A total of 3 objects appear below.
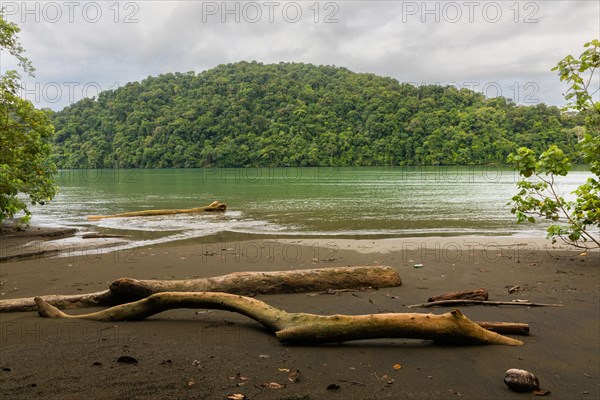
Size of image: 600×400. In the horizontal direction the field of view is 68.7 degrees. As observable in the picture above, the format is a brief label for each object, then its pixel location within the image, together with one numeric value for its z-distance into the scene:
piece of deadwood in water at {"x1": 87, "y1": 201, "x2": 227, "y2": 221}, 25.98
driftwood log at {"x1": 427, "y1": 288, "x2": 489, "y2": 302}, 7.01
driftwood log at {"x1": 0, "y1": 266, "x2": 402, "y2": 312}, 6.72
